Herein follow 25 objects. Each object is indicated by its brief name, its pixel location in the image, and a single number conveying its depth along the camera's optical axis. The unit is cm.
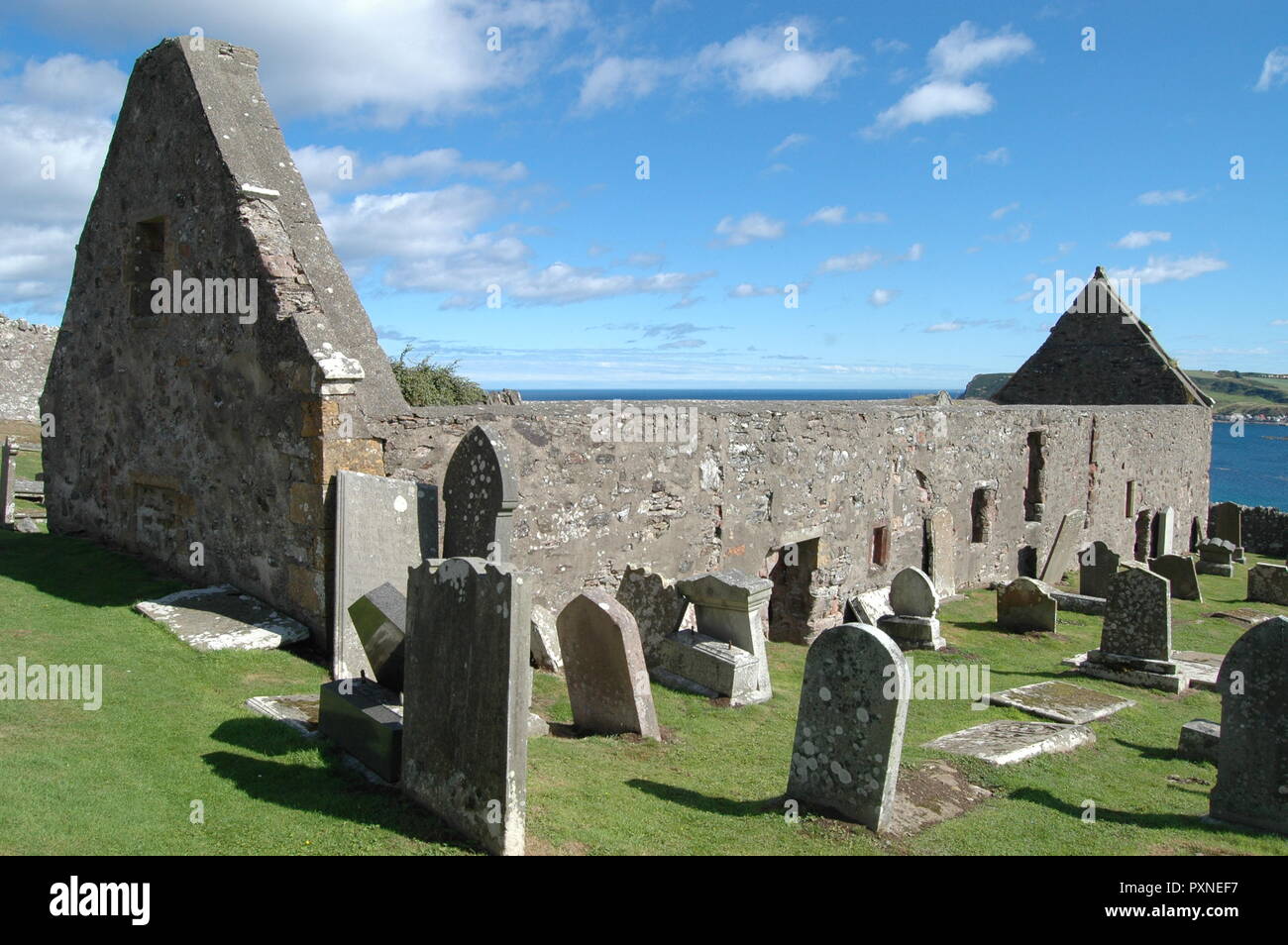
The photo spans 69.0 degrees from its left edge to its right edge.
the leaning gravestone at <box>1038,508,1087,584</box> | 1873
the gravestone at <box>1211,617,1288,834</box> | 609
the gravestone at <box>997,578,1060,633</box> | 1364
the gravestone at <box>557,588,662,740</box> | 723
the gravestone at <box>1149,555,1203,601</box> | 1720
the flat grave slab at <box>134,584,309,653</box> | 805
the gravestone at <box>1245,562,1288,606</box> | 1747
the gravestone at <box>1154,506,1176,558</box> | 2280
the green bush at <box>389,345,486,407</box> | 1925
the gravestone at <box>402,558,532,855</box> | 482
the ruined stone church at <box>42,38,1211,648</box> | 849
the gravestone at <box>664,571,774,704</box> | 895
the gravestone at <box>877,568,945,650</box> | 1228
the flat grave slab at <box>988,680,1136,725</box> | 917
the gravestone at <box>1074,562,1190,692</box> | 1053
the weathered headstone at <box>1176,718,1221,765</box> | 796
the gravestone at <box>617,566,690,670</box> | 968
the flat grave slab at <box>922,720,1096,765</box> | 750
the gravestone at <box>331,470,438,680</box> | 777
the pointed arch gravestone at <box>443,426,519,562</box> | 774
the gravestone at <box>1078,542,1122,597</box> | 1680
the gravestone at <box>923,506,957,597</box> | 1557
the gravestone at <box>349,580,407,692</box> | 596
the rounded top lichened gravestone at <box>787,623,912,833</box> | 558
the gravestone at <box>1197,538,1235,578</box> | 2083
